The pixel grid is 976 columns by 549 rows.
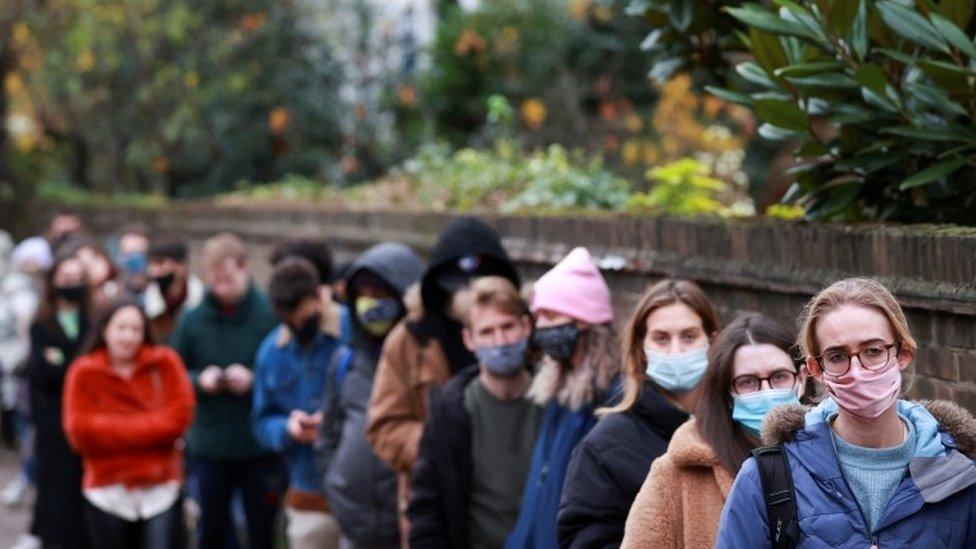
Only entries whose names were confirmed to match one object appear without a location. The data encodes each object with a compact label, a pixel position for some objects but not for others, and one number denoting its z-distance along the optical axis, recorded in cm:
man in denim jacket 2016
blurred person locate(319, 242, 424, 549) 1761
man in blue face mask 1487
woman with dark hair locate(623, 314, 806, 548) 1046
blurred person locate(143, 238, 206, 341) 2611
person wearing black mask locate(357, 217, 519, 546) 1680
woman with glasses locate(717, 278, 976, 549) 874
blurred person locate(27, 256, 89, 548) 2509
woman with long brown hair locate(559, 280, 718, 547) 1189
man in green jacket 2272
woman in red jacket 2073
